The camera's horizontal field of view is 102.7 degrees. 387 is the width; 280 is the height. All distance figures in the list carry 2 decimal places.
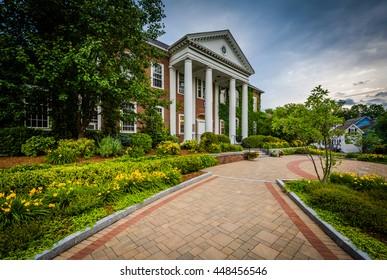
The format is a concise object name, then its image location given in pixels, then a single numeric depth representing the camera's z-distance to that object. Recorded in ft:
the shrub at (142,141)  27.40
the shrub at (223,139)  42.35
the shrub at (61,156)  19.42
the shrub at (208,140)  36.42
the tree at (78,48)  19.69
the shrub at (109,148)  23.26
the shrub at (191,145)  34.95
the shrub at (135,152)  24.57
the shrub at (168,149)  27.81
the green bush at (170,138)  34.42
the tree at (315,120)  13.55
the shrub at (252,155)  37.16
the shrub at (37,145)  21.61
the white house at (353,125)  90.07
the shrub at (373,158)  39.15
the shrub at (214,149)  34.58
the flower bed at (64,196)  7.53
